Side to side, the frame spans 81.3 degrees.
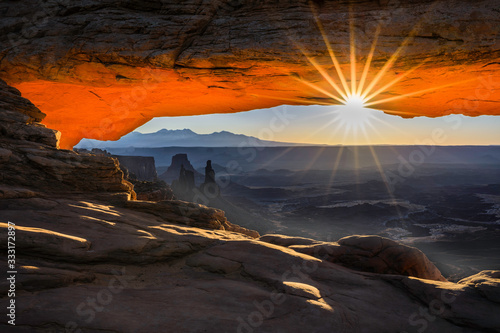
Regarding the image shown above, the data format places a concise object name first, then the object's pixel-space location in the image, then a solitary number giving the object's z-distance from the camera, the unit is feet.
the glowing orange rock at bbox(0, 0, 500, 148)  31.73
